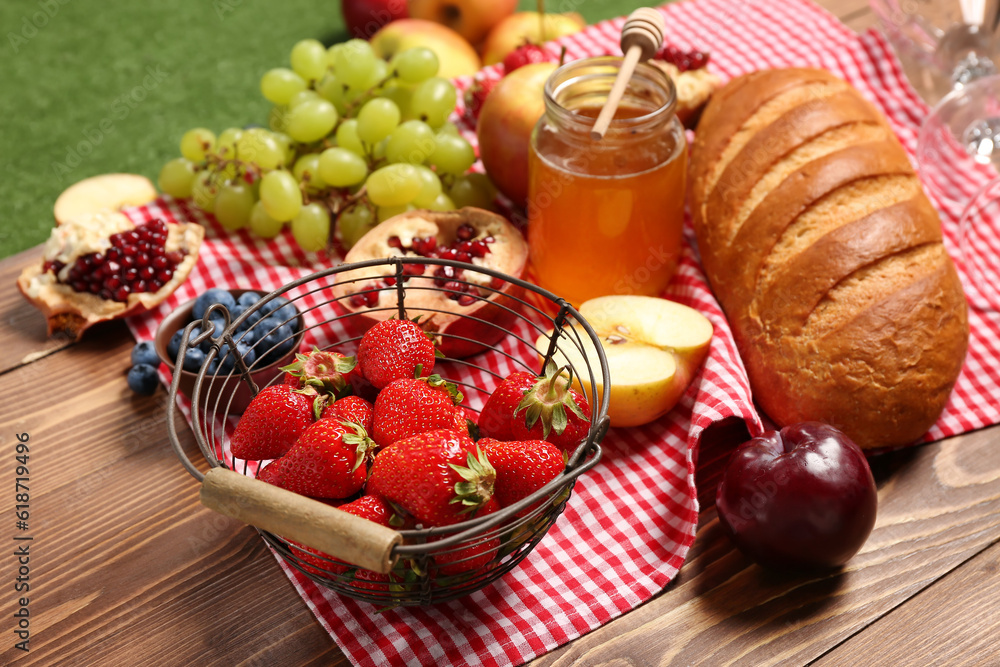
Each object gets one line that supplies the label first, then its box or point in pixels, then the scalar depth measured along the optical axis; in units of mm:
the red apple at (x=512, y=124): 1143
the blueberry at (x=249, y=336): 911
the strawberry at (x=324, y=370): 761
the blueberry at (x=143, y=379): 951
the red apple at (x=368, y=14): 1737
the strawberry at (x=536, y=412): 703
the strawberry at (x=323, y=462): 657
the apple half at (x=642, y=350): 886
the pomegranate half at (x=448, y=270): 992
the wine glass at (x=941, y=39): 1338
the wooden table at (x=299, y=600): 721
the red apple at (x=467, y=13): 1685
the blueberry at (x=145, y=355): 965
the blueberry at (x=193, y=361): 897
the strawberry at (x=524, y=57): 1372
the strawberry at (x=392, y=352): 766
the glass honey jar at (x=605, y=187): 986
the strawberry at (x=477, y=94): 1329
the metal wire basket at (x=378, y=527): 570
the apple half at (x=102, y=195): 1168
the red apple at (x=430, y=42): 1541
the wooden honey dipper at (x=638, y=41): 938
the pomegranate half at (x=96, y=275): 1028
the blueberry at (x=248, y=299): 954
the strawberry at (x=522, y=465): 667
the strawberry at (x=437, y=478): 628
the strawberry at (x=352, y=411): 717
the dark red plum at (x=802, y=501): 722
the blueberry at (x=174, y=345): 936
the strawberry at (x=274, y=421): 713
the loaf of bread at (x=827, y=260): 853
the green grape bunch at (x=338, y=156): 1124
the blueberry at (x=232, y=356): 904
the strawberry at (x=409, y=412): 707
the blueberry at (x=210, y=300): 937
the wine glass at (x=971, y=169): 1104
